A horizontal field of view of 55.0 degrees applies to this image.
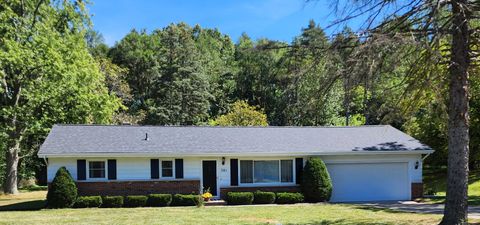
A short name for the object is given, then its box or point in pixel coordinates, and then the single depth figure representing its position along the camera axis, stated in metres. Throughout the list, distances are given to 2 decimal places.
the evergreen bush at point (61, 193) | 18.59
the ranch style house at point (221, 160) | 20.28
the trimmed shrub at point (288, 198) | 20.80
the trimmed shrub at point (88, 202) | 19.05
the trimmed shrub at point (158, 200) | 19.84
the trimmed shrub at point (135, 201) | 19.66
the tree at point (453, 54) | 8.89
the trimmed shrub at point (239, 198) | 20.39
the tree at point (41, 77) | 25.20
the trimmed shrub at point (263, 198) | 20.73
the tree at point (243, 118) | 38.88
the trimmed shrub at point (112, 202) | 19.50
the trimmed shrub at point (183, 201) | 20.05
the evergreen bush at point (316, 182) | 20.88
